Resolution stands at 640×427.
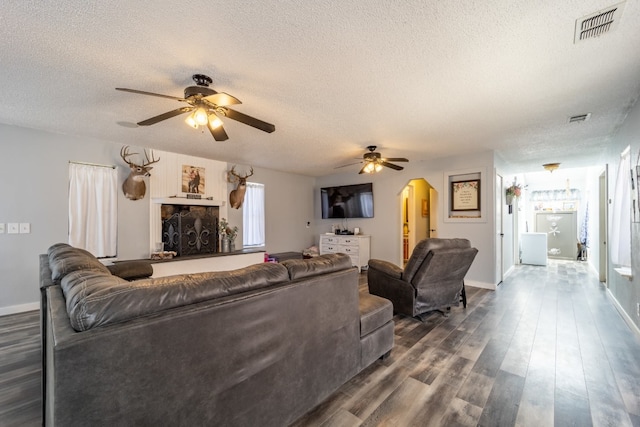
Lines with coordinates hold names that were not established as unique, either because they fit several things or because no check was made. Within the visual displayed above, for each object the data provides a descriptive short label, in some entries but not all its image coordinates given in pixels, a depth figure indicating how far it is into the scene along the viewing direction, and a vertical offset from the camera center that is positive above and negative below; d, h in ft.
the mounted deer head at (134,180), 13.57 +1.81
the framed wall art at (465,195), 15.75 +1.14
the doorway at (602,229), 15.87 -1.00
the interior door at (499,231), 16.01 -1.12
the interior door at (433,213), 20.74 +0.06
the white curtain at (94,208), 12.66 +0.35
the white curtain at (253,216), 19.33 -0.10
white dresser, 20.35 -2.49
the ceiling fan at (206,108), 7.16 +3.09
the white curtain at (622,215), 9.18 -0.08
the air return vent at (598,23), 5.16 +3.91
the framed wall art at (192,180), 15.55 +2.10
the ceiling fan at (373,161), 14.16 +2.85
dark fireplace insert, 15.02 -0.83
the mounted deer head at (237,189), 17.83 +1.74
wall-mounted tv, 21.09 +1.10
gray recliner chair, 9.82 -2.52
